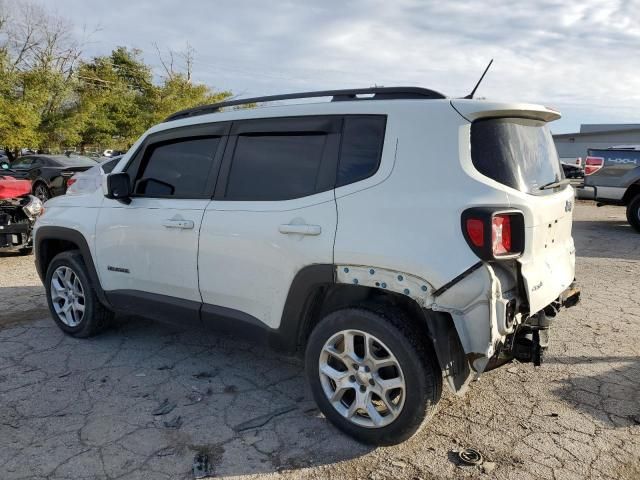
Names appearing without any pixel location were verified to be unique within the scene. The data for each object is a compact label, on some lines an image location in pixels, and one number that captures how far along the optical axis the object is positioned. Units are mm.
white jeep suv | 2580
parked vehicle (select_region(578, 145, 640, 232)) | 10375
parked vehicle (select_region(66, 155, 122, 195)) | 4457
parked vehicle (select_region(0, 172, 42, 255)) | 7656
